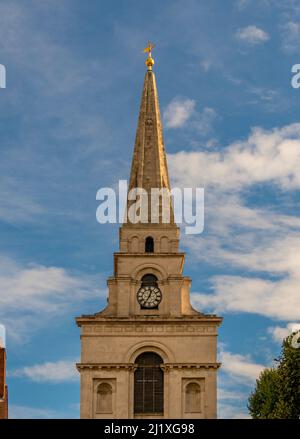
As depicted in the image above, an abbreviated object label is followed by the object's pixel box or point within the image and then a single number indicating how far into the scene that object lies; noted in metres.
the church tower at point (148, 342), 66.62
